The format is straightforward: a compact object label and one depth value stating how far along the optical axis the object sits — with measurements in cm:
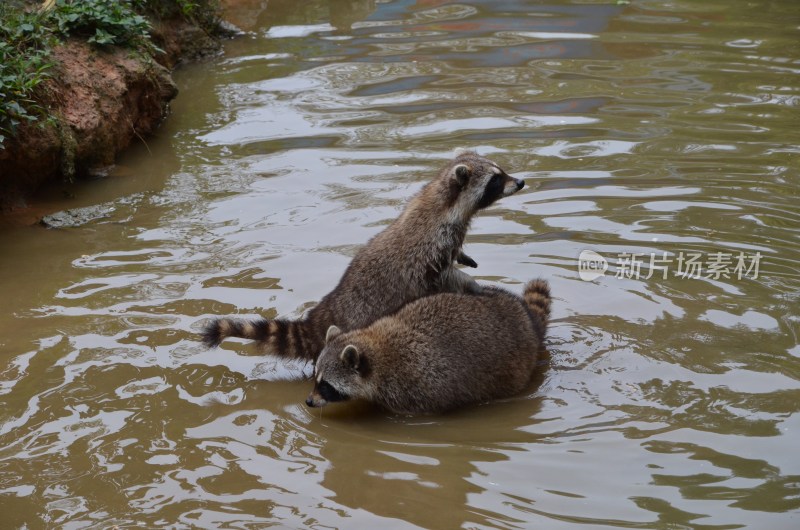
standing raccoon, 584
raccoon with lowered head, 543
